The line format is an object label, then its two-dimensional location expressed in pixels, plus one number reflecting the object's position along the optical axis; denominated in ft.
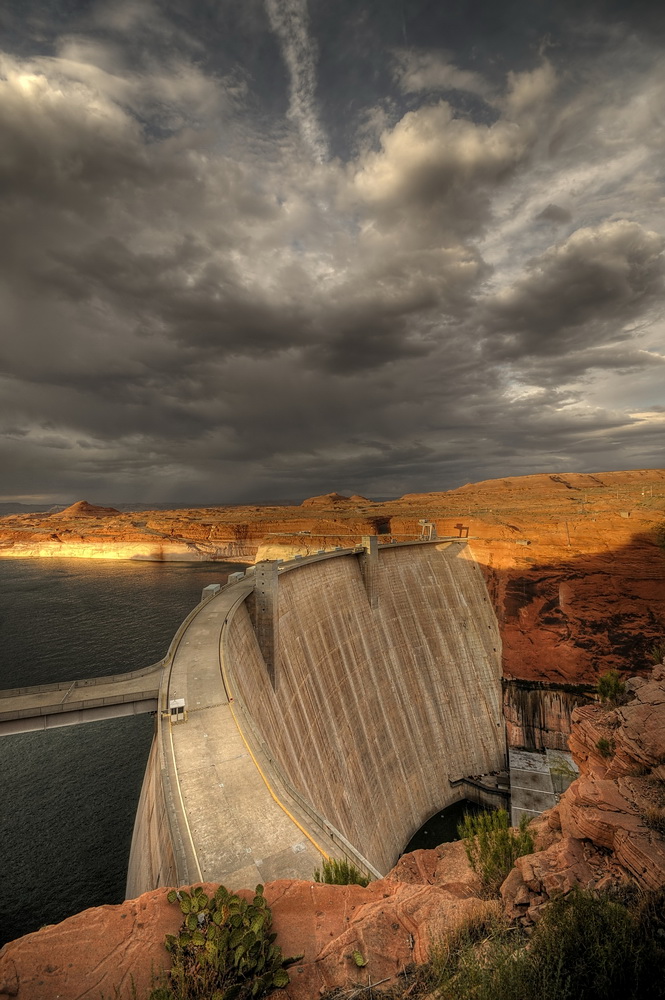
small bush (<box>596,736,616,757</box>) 48.06
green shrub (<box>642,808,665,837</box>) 31.22
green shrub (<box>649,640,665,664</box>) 98.43
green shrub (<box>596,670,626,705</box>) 61.66
